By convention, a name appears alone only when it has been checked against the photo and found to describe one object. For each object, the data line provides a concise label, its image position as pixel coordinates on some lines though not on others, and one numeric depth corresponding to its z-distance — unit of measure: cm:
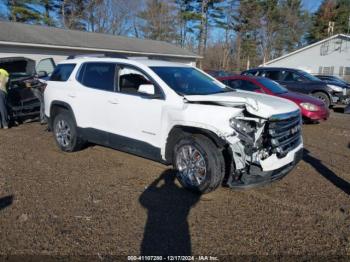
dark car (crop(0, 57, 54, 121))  938
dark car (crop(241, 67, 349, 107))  1267
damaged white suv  417
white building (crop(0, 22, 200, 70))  1723
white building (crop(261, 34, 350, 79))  3300
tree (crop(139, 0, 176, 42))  4362
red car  937
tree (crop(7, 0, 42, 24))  3534
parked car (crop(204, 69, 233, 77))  2242
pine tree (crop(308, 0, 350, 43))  5141
